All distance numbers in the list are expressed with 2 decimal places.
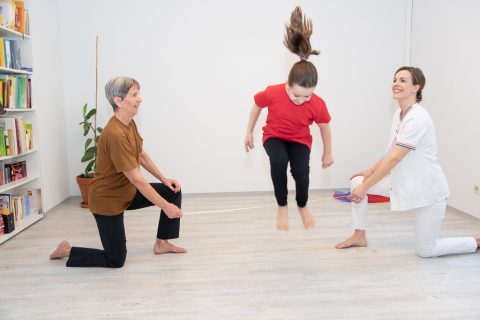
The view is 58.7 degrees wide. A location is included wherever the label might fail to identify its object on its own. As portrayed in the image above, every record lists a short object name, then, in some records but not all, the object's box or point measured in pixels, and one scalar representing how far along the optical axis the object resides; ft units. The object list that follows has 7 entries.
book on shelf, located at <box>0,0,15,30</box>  10.15
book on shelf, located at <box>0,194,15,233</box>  10.01
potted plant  12.82
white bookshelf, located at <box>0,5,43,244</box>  10.52
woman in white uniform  8.00
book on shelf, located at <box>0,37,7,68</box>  9.87
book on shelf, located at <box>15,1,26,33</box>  10.66
